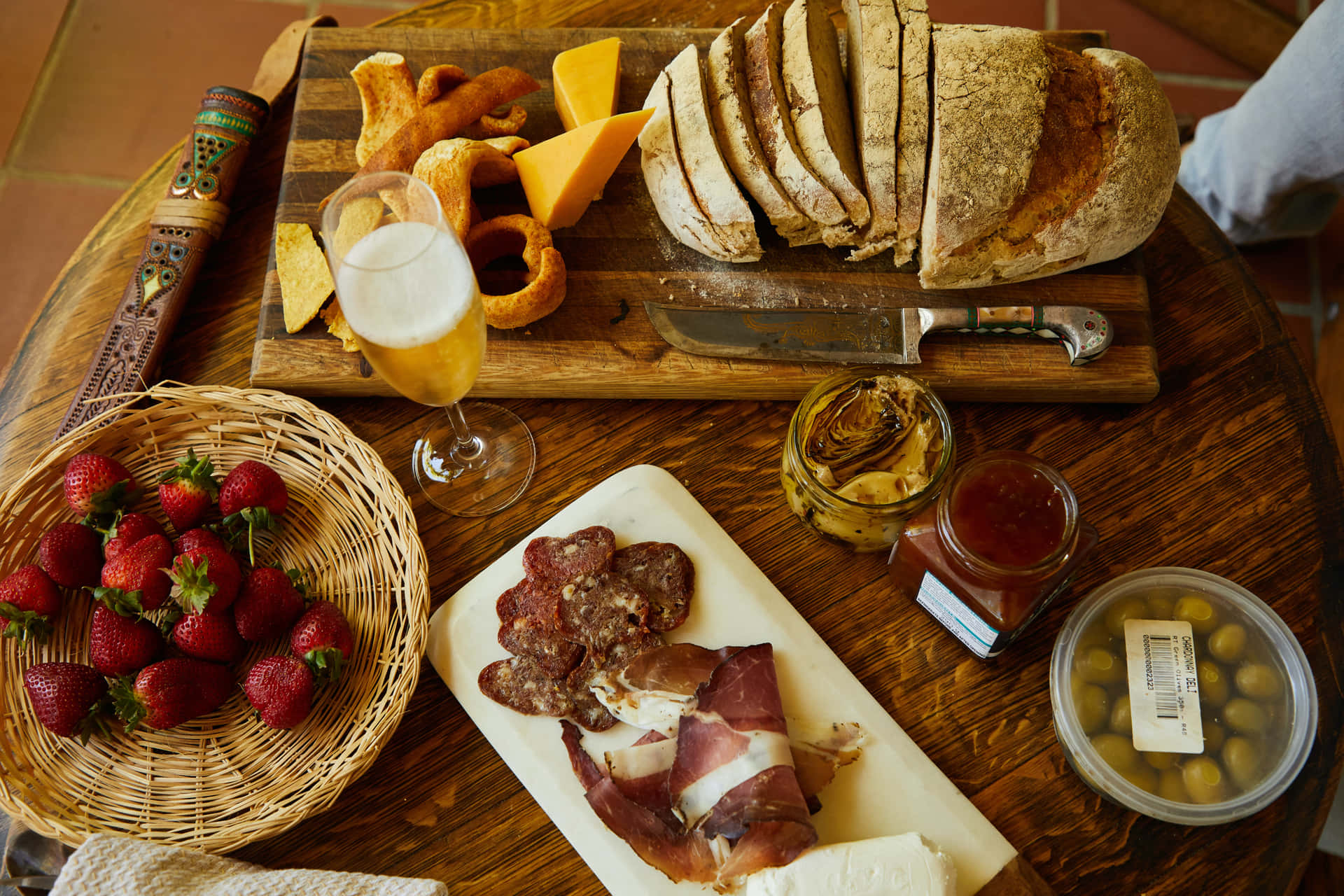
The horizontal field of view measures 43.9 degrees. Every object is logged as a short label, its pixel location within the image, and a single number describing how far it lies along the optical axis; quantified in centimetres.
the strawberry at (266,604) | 84
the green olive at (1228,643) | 81
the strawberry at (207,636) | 83
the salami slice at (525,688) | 84
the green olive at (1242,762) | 79
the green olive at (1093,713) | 81
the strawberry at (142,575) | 83
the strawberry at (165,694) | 82
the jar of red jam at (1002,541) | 79
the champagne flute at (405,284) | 77
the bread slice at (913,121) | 89
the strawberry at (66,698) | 82
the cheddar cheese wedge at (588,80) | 95
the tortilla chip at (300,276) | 93
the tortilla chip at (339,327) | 92
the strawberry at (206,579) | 82
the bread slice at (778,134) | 90
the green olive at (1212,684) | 80
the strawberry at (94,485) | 86
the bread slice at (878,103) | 89
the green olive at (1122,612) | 82
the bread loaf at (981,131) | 87
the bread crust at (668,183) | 91
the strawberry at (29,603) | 84
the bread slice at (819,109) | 89
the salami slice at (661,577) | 85
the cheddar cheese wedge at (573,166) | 89
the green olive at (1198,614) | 82
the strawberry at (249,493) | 86
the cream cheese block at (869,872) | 78
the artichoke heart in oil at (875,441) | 83
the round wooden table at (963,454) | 83
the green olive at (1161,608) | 82
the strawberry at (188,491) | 86
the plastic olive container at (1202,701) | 79
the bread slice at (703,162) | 90
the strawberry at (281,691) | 82
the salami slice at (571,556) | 86
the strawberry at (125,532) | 85
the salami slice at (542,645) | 85
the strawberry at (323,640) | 82
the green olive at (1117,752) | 80
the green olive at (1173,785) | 80
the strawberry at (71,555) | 85
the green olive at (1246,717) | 80
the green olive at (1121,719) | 81
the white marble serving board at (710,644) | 82
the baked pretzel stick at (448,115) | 93
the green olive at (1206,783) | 79
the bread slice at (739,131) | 90
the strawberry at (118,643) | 83
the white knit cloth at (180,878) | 78
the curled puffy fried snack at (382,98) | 94
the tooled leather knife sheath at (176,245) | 93
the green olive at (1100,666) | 82
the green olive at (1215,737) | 80
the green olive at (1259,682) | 80
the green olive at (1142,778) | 80
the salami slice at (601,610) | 85
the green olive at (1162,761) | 80
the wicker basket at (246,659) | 82
